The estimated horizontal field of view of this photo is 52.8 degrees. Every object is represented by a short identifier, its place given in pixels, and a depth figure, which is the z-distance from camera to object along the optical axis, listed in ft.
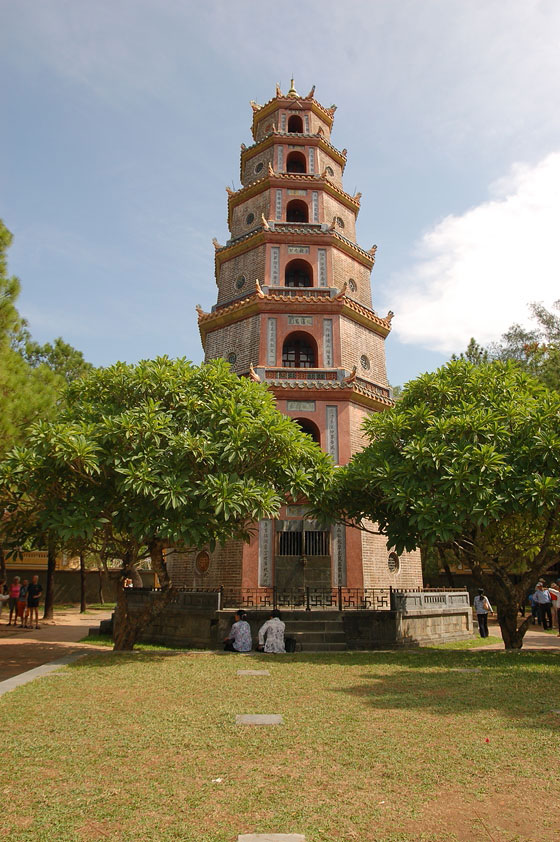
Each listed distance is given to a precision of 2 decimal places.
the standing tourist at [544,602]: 70.33
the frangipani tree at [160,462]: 37.70
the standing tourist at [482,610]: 64.80
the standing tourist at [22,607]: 72.90
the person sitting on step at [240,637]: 44.60
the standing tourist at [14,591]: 72.79
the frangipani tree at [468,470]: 39.93
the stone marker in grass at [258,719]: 23.22
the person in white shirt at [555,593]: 61.83
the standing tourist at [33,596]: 69.97
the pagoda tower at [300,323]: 60.18
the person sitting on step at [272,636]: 44.37
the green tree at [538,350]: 79.89
